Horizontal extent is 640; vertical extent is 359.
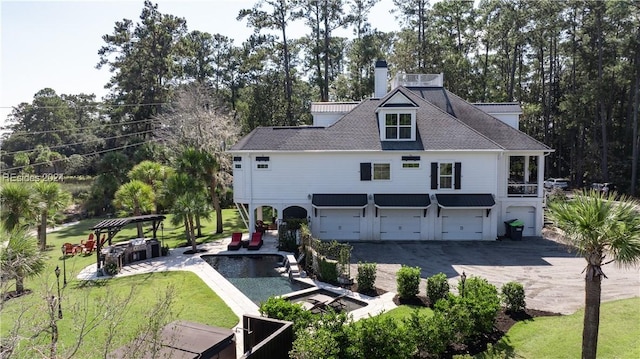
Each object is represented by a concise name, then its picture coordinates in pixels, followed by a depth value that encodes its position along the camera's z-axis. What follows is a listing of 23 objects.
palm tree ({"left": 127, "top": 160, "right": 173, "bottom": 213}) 24.42
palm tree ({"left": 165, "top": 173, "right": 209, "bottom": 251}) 19.20
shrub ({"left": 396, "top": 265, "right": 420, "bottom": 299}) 12.37
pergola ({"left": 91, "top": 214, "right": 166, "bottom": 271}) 16.73
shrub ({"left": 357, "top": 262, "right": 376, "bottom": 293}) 13.42
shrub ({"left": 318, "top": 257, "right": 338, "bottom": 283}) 14.38
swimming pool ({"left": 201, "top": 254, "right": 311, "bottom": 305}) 14.07
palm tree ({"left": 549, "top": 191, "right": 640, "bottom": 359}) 7.19
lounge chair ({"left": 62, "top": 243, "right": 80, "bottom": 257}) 19.43
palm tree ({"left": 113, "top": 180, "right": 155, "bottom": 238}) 20.67
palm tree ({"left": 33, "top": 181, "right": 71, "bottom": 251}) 21.08
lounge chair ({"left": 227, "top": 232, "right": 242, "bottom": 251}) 19.89
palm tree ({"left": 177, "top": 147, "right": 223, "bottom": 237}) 21.77
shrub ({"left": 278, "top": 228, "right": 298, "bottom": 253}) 19.16
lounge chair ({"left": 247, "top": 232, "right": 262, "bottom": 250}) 19.75
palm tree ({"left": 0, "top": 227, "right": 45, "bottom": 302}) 11.00
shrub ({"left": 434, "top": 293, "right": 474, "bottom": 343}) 8.99
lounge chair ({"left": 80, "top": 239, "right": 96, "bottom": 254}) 20.47
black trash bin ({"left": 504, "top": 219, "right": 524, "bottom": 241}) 21.03
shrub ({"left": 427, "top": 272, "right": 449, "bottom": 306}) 12.16
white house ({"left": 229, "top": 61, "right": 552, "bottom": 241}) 20.98
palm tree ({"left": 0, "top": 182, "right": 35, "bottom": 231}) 16.86
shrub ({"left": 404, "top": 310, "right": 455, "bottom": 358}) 8.52
